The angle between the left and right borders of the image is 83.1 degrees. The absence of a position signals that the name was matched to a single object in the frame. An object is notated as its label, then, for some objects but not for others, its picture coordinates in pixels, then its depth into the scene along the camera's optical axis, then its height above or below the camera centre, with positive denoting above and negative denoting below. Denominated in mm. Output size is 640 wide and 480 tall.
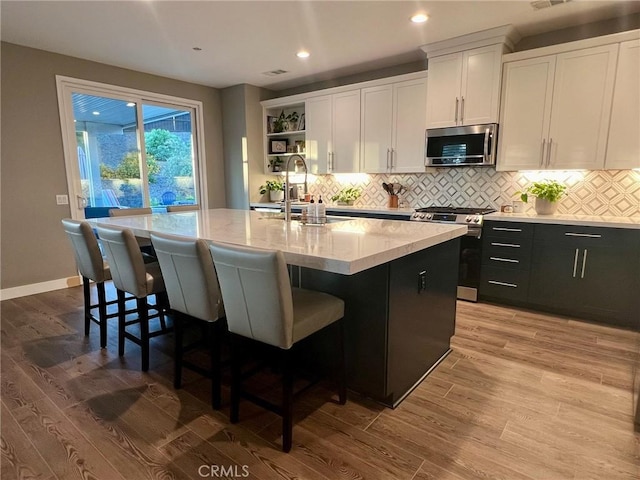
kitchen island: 1726 -565
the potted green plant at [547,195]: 3551 -120
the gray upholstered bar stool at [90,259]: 2594 -554
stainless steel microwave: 3748 +398
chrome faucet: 2764 -183
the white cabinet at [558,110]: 3234 +683
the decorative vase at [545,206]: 3598 -232
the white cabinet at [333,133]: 4859 +697
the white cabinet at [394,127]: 4312 +688
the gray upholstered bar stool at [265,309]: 1520 -585
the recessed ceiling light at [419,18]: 3225 +1480
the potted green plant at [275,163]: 6008 +328
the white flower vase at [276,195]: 5988 -200
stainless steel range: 3687 -629
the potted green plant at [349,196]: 5184 -187
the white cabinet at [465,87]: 3660 +1000
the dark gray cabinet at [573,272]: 3070 -820
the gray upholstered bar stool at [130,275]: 2264 -616
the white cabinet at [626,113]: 3078 +598
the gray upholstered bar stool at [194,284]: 1836 -533
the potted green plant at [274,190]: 5957 -116
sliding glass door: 4473 +441
